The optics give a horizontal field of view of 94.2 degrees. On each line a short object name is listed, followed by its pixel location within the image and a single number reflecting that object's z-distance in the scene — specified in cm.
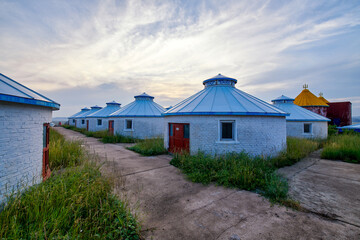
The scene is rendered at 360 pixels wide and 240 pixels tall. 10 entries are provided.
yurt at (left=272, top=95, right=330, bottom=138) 1491
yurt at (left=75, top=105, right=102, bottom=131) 3292
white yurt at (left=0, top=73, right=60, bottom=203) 358
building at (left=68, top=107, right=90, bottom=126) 4005
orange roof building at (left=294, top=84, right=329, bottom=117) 2183
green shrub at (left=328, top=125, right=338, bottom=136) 1821
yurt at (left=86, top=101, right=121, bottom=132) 2506
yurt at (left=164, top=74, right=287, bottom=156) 816
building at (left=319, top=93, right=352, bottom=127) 2231
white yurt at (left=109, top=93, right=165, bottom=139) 1642
